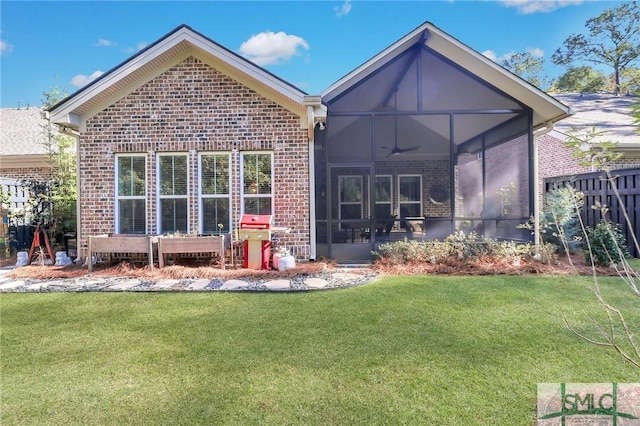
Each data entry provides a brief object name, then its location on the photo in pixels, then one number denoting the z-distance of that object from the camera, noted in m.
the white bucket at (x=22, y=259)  8.07
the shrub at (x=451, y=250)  7.79
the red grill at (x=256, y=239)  7.16
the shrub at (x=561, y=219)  8.12
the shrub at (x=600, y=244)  7.22
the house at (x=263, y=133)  7.75
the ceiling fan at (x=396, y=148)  9.23
